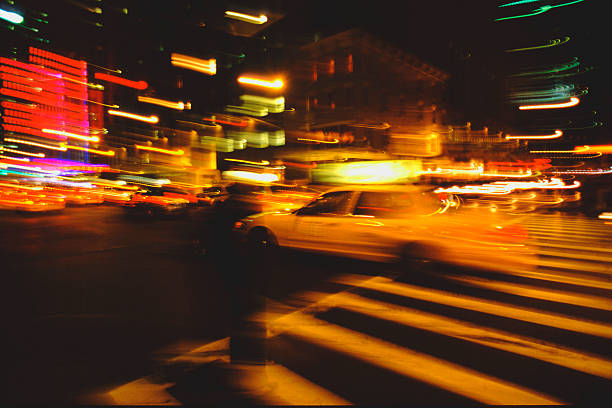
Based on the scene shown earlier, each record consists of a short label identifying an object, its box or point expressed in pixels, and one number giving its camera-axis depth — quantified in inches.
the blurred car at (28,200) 633.0
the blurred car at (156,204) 605.6
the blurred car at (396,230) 230.7
